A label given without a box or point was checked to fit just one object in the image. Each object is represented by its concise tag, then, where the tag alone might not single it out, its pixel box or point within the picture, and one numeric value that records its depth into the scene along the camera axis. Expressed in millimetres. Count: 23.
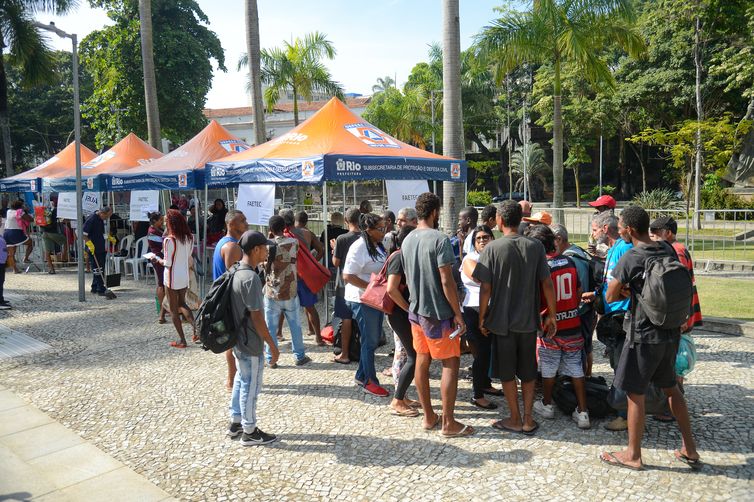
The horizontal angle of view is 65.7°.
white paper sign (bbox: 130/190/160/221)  12164
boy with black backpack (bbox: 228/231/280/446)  4418
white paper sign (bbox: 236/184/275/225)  8930
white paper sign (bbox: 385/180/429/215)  9219
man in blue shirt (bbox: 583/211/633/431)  4621
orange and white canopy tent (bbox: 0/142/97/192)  15070
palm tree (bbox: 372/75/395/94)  67000
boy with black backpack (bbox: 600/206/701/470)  3791
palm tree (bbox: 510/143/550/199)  45875
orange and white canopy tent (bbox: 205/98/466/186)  8008
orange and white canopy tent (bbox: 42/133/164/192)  13148
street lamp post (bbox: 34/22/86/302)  10992
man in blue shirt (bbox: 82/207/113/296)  11359
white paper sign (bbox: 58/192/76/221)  13328
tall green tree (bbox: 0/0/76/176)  22078
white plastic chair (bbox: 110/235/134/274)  13391
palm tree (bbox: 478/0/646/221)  16094
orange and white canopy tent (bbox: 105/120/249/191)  10953
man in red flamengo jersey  4742
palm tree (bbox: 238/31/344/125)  26984
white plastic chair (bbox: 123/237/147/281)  13000
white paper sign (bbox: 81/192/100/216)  13438
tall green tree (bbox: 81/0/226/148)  29234
